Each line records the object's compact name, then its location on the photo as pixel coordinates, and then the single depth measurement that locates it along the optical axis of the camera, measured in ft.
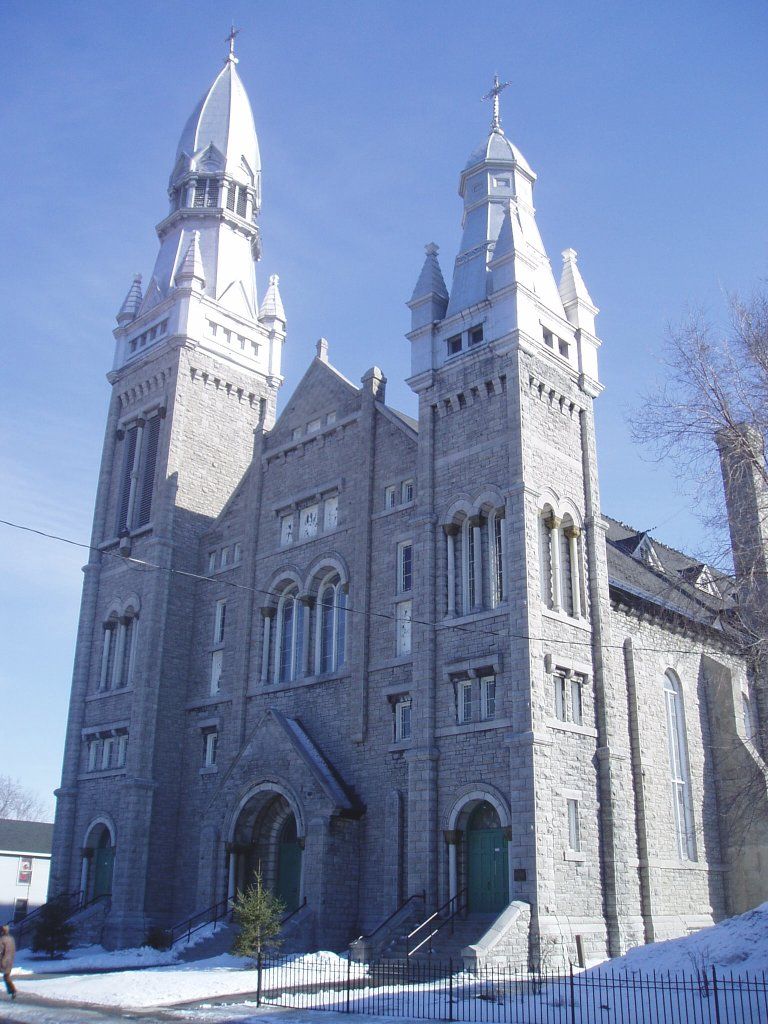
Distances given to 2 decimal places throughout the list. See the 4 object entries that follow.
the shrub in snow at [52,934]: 91.91
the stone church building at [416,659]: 78.54
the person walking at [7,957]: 61.87
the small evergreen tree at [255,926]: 66.95
